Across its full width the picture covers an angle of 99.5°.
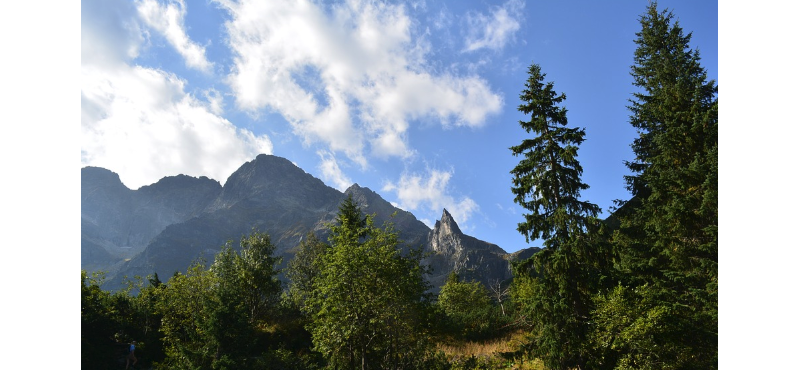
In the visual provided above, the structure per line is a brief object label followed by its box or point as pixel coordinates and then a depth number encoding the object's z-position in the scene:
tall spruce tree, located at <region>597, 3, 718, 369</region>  11.05
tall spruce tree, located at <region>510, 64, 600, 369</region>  13.04
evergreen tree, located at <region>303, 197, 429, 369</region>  12.45
